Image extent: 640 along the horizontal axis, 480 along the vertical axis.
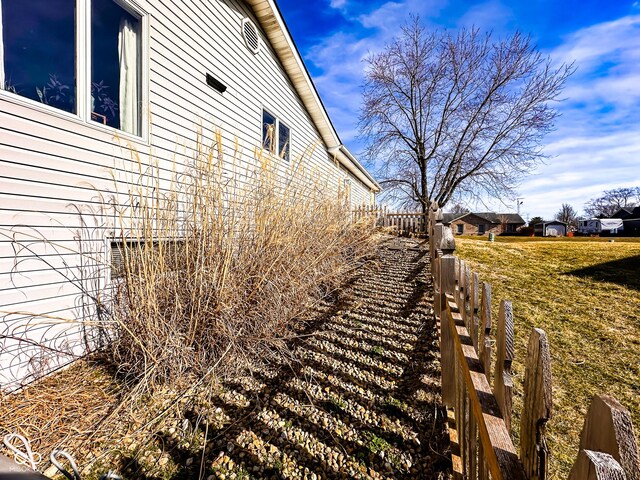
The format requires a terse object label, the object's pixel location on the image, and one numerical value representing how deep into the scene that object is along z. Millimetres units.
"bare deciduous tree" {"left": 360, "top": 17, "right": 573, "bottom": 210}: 12242
